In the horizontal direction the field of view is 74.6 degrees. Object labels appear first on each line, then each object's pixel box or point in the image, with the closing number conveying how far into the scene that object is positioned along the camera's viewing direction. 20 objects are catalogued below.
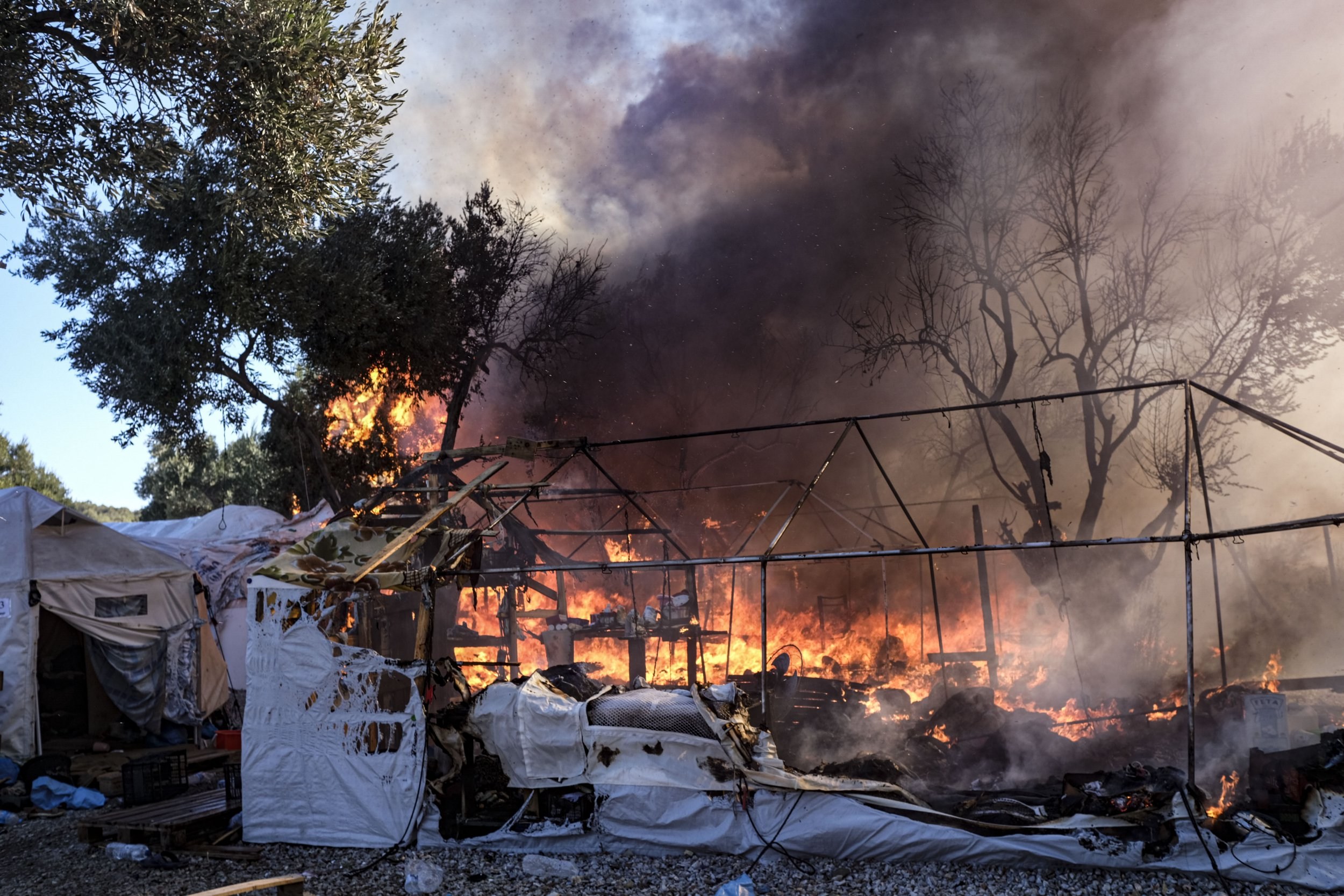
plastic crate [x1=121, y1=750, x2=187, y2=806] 10.99
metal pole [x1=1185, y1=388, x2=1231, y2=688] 8.23
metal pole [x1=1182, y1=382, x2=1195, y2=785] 7.46
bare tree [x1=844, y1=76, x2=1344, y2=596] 20.81
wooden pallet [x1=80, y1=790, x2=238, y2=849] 9.47
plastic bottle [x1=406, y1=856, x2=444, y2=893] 8.16
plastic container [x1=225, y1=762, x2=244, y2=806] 10.42
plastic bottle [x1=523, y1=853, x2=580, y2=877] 8.52
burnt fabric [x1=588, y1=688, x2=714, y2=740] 8.88
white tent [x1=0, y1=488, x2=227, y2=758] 13.37
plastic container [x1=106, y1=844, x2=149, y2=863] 9.37
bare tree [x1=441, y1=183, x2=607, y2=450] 23.75
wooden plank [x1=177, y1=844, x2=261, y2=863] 9.11
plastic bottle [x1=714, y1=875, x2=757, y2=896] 7.37
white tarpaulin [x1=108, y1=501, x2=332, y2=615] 18.23
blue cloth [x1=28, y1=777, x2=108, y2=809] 11.88
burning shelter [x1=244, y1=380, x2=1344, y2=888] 7.95
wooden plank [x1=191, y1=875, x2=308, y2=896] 5.91
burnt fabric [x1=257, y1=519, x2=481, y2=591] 9.58
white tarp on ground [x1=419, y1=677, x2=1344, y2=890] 7.53
